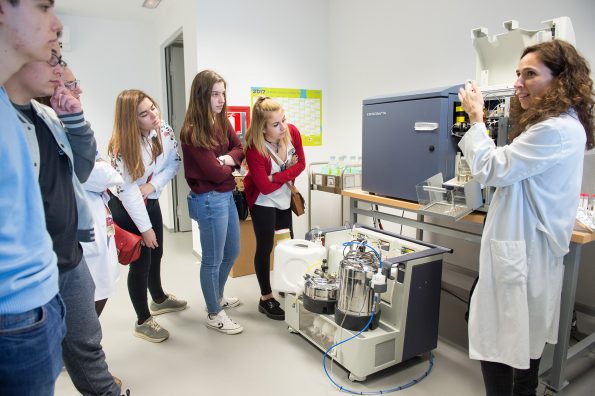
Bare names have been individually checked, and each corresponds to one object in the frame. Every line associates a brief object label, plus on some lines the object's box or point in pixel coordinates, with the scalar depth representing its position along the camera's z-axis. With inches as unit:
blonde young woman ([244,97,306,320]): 91.4
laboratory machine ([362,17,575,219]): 69.4
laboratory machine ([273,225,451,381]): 71.2
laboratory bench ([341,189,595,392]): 61.7
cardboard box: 130.0
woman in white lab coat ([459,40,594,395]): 49.8
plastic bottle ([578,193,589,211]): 72.1
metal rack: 118.7
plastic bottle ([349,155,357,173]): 120.6
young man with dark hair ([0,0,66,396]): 26.9
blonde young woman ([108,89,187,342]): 76.2
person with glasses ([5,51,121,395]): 38.0
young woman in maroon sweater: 81.1
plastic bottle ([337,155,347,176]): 121.2
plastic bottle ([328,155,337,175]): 123.3
